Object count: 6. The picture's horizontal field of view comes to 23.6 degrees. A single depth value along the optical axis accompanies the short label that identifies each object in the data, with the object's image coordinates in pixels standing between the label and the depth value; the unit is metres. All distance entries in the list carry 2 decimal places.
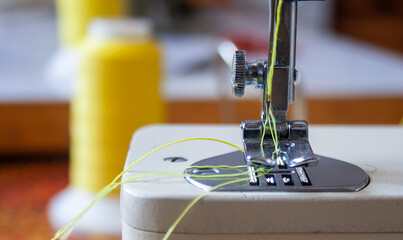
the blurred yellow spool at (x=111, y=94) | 0.48
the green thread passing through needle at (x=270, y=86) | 0.28
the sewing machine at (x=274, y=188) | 0.26
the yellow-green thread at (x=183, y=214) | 0.26
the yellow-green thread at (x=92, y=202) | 0.26
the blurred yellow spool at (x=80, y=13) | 0.65
